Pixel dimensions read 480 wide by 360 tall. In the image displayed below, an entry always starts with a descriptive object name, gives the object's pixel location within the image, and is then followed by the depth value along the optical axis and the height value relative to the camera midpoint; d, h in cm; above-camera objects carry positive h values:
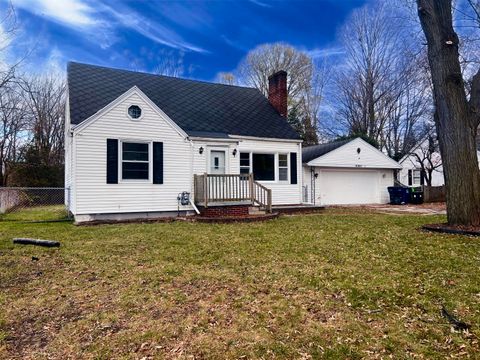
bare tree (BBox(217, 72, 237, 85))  3250 +1170
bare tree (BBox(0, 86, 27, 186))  2162 +464
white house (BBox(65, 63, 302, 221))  1073 +175
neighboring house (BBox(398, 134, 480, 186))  2284 +202
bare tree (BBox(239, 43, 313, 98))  3091 +1235
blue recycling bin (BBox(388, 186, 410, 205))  1920 -19
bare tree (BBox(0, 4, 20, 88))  955 +501
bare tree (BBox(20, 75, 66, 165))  2425 +622
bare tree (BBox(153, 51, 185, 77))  2755 +1136
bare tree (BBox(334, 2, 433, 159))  2477 +862
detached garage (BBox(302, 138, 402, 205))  1814 +113
